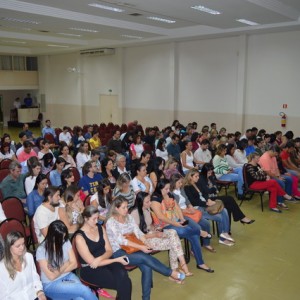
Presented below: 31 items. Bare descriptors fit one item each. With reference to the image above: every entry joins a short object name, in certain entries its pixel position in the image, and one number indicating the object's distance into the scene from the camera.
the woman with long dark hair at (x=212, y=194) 6.06
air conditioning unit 17.55
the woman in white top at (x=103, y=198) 5.27
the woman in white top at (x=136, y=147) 9.36
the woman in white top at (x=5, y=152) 8.55
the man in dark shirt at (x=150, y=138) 11.00
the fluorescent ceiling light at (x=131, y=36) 14.05
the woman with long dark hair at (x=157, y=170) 6.47
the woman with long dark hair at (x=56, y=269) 3.49
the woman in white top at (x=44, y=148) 7.93
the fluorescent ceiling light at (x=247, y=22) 10.88
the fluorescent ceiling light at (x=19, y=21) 10.77
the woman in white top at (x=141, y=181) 6.05
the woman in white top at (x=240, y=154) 8.70
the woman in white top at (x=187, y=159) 8.36
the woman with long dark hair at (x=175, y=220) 4.96
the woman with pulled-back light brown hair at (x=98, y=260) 3.74
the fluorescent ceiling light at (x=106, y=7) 9.12
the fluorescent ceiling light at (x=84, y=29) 12.40
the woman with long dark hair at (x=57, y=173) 6.30
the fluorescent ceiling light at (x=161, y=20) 11.17
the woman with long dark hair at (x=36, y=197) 5.16
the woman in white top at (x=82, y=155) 8.06
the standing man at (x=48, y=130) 12.98
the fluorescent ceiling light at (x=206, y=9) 9.17
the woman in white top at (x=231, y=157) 8.43
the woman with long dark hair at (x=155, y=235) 4.58
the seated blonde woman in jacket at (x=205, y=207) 5.77
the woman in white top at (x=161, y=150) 9.12
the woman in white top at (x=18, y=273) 3.16
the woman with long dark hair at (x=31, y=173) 5.84
